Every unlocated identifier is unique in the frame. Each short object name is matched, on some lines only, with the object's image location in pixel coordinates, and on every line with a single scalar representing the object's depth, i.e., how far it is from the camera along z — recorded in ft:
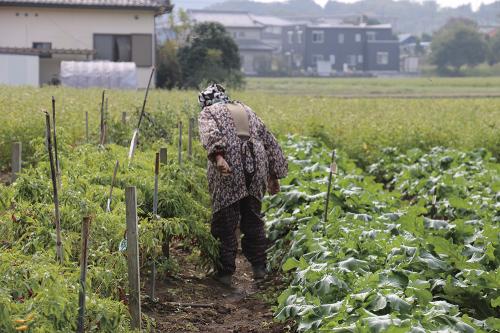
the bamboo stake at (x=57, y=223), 31.48
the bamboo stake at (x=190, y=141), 64.23
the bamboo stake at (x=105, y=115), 72.65
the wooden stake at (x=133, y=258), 33.04
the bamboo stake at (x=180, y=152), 55.36
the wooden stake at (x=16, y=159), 45.34
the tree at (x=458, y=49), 477.36
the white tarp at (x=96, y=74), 228.63
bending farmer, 49.75
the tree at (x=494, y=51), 484.33
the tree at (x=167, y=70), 268.68
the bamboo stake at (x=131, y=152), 49.42
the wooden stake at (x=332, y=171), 50.05
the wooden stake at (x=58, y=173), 39.38
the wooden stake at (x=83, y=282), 27.25
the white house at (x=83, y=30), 255.09
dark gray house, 521.24
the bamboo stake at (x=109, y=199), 39.65
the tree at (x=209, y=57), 268.54
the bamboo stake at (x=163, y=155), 53.16
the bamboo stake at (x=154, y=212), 39.98
